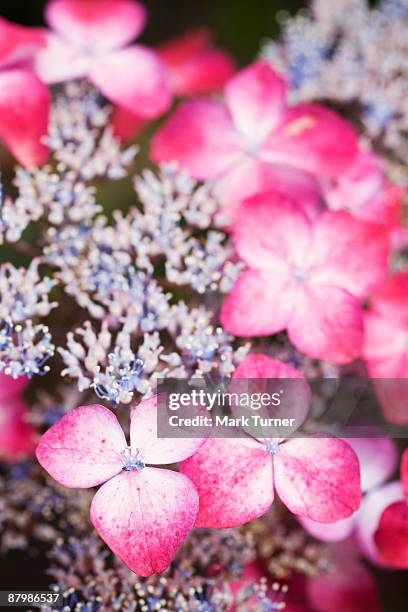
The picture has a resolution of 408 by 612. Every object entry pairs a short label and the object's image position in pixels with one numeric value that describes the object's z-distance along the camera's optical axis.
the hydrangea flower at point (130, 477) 0.24
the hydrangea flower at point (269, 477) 0.24
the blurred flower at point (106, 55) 0.30
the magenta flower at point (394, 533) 0.26
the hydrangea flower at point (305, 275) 0.27
